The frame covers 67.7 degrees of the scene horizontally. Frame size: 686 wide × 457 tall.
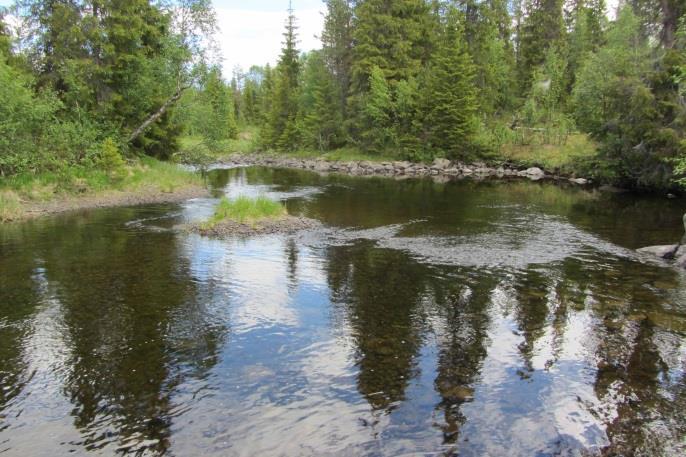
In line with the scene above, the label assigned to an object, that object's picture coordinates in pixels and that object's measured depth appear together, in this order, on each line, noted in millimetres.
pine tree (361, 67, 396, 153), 55656
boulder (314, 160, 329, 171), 56106
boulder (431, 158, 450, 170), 53500
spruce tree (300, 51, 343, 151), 64625
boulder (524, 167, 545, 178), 47209
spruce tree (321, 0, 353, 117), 63531
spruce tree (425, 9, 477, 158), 51438
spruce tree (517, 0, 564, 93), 63156
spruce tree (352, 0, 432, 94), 57625
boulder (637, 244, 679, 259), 18000
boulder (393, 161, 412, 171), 53875
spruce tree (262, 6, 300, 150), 73125
